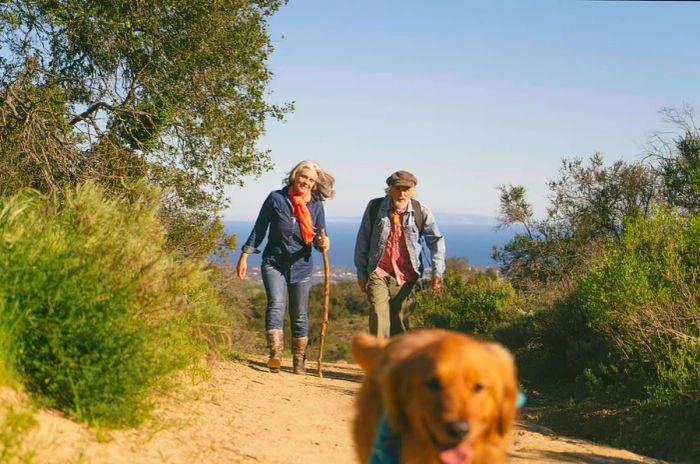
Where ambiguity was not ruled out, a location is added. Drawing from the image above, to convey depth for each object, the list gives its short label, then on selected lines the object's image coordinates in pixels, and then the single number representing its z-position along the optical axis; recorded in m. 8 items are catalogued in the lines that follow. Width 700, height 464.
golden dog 2.71
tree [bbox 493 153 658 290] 18.14
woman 8.27
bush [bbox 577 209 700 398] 7.47
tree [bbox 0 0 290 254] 10.75
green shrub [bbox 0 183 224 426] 4.43
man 7.86
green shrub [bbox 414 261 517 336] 12.47
